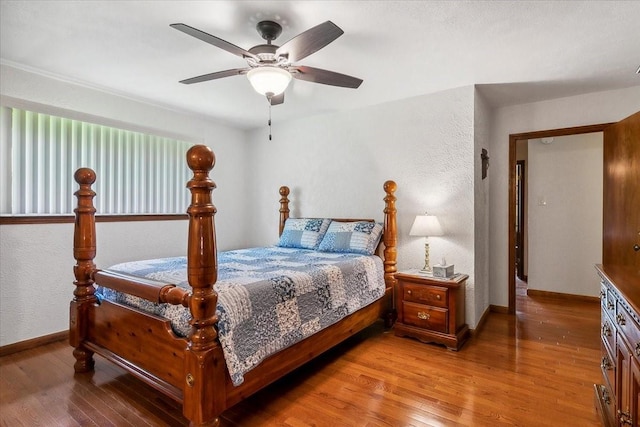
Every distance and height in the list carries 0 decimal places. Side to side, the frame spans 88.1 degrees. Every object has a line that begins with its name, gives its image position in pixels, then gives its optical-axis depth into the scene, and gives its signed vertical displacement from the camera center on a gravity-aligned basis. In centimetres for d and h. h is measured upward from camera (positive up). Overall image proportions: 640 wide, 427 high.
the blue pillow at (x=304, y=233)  356 -19
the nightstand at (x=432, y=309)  275 -81
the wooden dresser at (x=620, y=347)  121 -57
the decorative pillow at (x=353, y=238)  322 -22
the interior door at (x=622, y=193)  267 +19
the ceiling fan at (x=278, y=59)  170 +92
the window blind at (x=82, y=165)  274 +49
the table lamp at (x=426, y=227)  294 -11
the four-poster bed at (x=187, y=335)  155 -66
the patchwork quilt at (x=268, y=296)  170 -51
